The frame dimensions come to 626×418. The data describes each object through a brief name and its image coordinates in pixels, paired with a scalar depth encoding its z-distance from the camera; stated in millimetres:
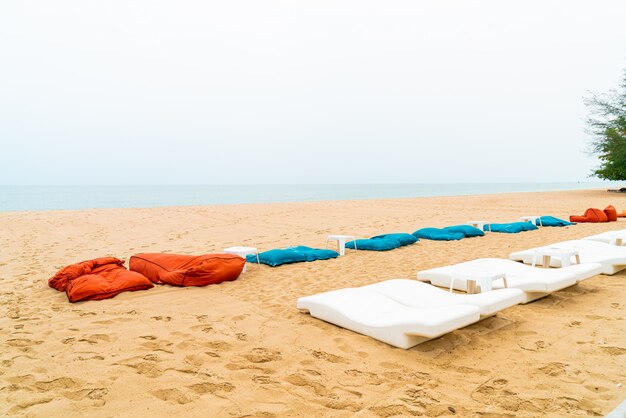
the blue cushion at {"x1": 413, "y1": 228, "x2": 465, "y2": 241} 9648
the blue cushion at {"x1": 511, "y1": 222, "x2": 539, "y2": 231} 11039
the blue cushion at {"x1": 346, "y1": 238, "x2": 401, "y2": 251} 8469
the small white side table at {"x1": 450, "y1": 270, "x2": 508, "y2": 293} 4555
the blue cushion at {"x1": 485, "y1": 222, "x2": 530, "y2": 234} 10774
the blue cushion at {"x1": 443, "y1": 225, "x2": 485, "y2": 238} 10148
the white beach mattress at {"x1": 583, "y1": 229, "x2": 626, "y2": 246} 7644
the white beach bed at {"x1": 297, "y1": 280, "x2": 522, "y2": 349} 3209
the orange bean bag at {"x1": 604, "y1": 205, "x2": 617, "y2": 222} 13141
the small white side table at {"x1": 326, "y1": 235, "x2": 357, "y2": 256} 7824
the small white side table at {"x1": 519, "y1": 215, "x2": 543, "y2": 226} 12072
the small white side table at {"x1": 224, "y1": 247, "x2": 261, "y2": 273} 6777
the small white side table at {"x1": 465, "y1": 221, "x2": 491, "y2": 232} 10702
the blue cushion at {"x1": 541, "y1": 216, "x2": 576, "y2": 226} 11961
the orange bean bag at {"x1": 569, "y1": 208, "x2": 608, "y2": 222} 12844
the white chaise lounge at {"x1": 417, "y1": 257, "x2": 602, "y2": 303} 4340
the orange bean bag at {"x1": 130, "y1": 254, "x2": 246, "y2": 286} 5750
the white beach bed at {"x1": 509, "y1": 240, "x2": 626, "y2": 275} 5816
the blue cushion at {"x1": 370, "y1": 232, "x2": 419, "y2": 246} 8953
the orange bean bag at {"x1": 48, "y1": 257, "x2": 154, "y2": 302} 5051
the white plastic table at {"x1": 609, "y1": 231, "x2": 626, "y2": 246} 7391
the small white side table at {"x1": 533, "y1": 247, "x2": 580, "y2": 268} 5805
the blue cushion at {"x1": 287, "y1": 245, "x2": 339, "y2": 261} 7480
